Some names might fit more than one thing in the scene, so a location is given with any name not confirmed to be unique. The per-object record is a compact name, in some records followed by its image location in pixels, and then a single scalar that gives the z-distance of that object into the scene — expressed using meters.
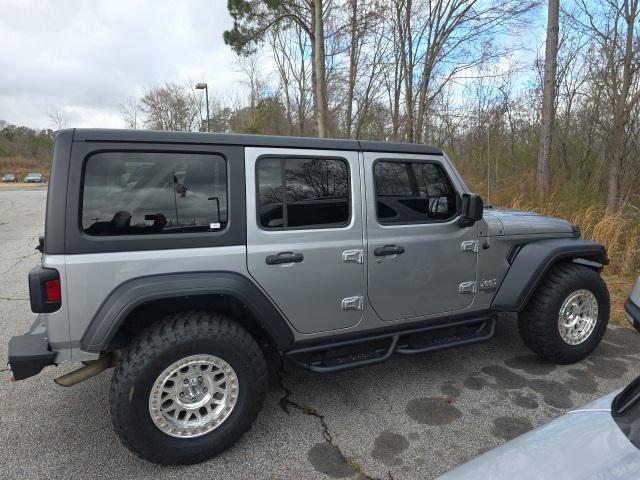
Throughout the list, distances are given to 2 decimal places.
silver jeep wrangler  2.36
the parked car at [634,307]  3.61
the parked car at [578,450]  1.29
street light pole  25.11
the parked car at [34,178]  55.78
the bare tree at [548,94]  9.36
